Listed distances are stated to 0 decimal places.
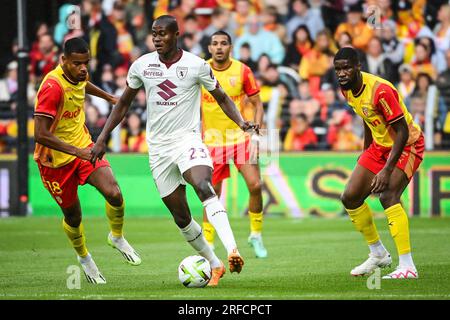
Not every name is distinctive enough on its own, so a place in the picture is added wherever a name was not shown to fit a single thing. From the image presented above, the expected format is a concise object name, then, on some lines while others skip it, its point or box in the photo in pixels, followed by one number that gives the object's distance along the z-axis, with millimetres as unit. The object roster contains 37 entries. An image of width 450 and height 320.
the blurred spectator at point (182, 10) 24547
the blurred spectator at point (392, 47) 22562
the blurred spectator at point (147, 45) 24036
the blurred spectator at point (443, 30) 22844
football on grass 10602
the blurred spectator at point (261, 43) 23250
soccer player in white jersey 10797
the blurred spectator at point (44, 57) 24016
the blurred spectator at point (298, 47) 23109
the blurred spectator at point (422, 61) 22328
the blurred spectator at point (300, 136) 22109
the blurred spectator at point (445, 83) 21827
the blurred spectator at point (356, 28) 22578
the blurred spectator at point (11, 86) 23797
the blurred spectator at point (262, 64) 22172
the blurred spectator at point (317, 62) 22812
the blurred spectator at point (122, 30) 24438
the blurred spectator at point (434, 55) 22484
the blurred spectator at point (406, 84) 21766
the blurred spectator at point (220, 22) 23859
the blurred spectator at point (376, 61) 22125
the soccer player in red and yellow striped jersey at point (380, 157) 11078
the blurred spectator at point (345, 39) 22125
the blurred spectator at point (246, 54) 22484
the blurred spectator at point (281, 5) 24141
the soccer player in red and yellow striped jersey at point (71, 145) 11367
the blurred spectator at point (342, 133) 21922
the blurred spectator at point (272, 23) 23625
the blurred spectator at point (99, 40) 24156
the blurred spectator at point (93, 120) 22750
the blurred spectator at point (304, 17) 23719
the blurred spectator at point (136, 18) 24719
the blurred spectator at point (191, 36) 23719
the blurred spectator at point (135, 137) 22562
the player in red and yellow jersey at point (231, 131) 14844
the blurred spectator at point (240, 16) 23859
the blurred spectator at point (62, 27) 24328
